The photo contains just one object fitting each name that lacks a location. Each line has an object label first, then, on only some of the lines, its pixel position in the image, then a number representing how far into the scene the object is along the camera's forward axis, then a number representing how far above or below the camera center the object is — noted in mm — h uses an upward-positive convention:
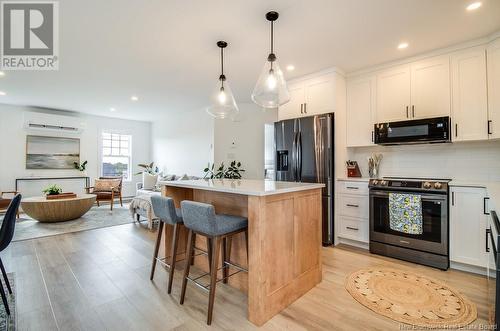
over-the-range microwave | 2906 +454
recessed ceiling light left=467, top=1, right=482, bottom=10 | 2199 +1489
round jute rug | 1885 -1171
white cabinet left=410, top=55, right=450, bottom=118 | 3031 +1029
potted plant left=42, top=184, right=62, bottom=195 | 5004 -464
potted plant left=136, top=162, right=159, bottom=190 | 6223 -333
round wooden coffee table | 4574 -770
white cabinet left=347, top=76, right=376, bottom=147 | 3631 +874
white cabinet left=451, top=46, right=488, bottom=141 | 2791 +846
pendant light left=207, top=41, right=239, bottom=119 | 2861 +796
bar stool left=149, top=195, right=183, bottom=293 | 2270 -454
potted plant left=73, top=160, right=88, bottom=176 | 6890 +68
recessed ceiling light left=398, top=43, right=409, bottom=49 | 2959 +1504
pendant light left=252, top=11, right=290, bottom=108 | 2361 +820
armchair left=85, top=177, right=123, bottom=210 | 6047 -539
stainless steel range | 2740 -679
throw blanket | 4465 -727
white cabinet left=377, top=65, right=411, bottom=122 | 3334 +1035
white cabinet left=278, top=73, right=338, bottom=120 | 3709 +1127
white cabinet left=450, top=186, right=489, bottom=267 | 2549 -638
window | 7586 +444
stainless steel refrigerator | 3570 +208
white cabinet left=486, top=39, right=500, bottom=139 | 2673 +880
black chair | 1873 -471
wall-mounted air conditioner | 6109 +1218
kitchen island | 1845 -623
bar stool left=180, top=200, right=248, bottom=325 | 1855 -472
